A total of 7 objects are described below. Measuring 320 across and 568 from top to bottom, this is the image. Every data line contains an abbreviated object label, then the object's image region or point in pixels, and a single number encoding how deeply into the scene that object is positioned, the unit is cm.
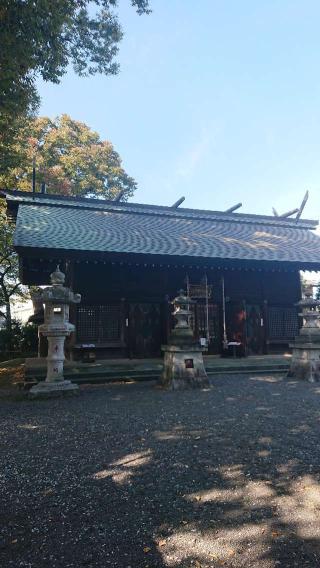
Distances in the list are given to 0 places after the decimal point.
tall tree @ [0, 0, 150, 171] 669
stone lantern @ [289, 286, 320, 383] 987
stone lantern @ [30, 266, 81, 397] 834
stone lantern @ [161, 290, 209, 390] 884
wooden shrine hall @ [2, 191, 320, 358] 1203
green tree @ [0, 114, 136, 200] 2400
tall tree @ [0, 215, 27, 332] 1988
